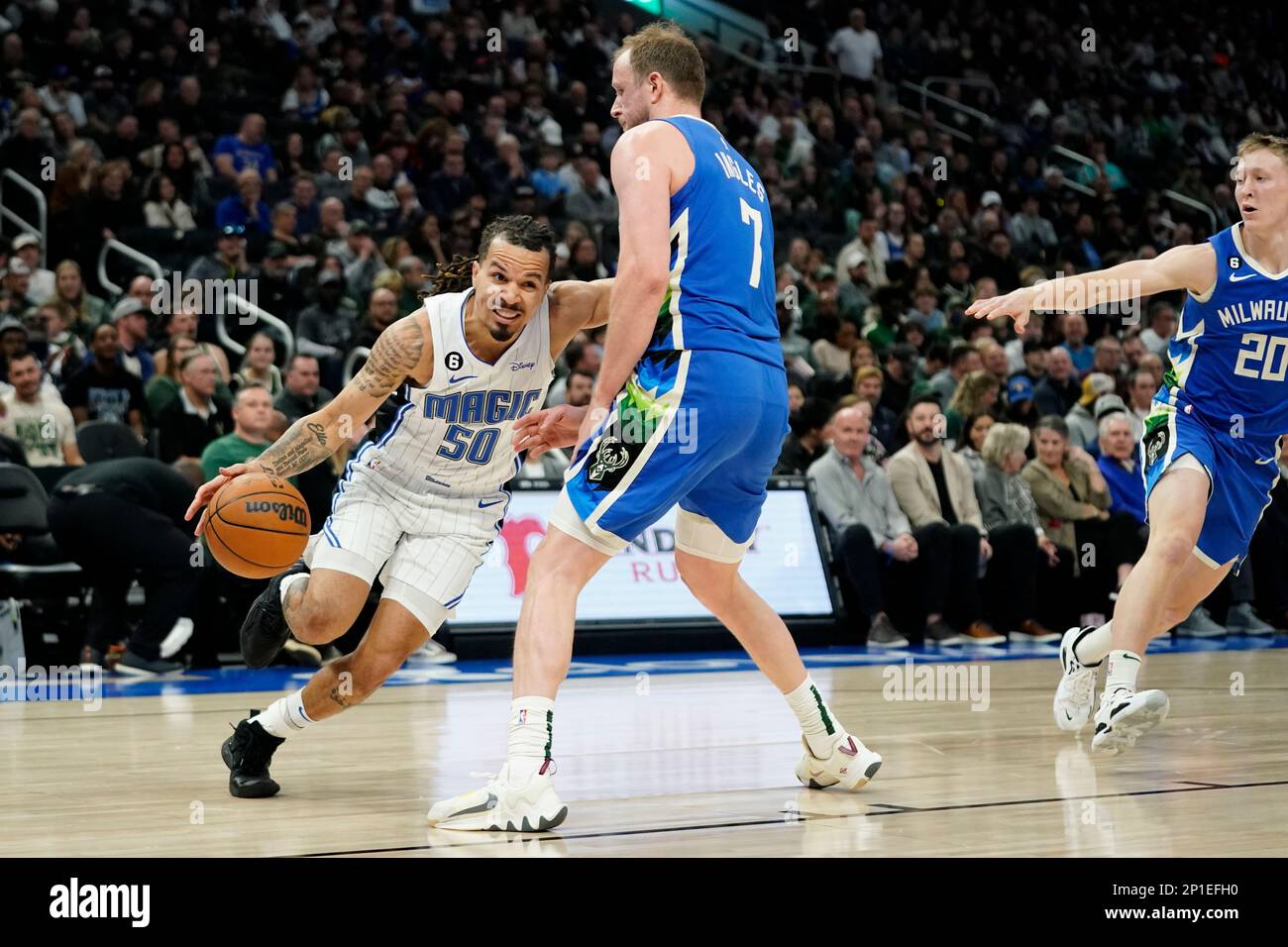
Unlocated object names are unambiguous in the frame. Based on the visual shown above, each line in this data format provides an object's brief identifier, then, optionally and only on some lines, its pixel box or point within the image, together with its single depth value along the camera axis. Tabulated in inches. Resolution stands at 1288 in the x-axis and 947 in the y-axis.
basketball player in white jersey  181.5
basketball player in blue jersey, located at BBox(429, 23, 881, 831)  158.1
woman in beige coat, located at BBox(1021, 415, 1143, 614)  438.3
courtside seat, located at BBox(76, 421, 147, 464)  362.9
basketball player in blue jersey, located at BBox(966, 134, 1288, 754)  213.8
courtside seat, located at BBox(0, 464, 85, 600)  332.8
